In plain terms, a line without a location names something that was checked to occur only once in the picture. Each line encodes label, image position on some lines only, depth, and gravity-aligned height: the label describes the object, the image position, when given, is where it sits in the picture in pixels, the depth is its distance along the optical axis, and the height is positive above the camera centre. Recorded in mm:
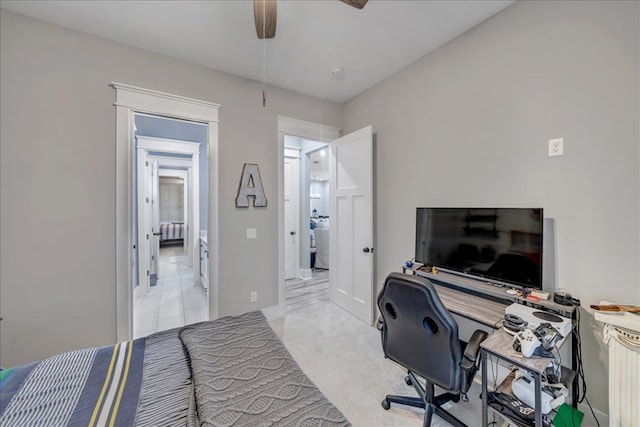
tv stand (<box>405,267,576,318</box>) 1474 -558
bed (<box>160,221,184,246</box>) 8336 -753
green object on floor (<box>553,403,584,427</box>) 1344 -1144
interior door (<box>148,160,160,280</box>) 4511 -128
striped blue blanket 879 -738
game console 1298 -594
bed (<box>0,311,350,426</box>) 870 -735
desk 1135 -656
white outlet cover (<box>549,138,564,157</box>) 1621 +438
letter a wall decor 2834 +270
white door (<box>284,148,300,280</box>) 4707 +10
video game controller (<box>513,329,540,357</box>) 1143 -618
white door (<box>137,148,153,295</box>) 3771 -234
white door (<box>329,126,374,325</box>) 2904 -154
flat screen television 1589 -230
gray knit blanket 858 -719
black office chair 1308 -738
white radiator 1147 -749
